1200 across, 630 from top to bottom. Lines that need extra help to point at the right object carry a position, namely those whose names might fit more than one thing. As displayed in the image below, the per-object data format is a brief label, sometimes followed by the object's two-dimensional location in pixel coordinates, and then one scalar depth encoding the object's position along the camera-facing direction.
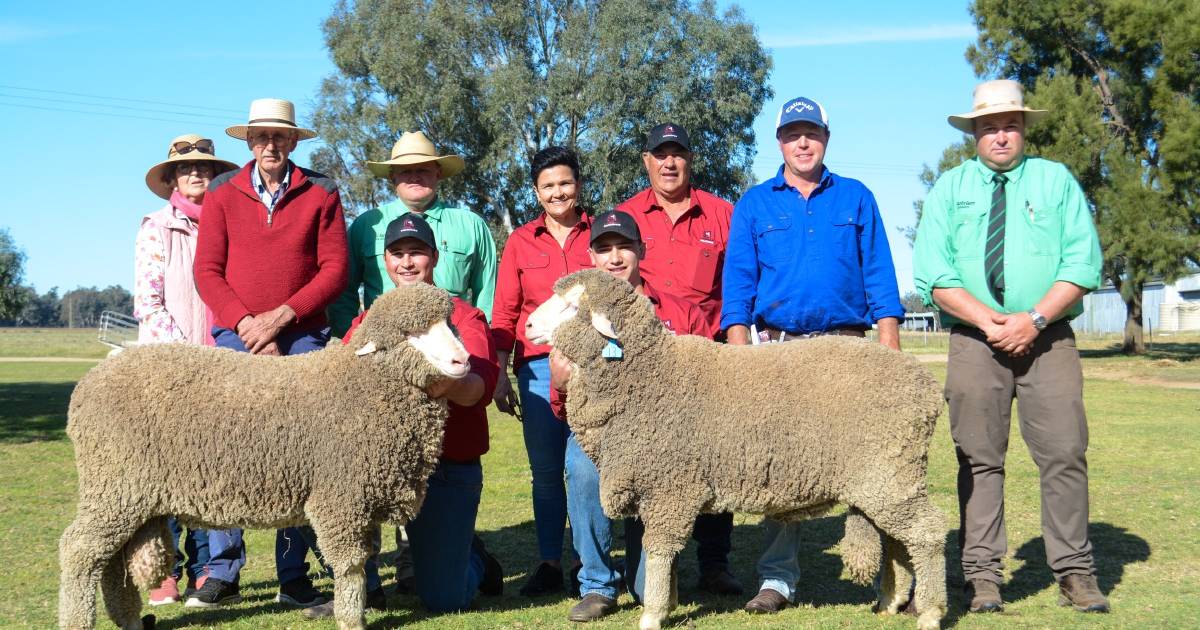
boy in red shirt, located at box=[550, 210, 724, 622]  5.27
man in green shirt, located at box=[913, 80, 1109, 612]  5.25
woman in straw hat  6.08
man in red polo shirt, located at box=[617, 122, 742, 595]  5.78
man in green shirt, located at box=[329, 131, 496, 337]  6.11
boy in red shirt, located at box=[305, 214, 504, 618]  5.43
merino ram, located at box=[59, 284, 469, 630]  4.57
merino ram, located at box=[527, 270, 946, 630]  4.66
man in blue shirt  5.32
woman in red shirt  5.80
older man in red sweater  5.48
